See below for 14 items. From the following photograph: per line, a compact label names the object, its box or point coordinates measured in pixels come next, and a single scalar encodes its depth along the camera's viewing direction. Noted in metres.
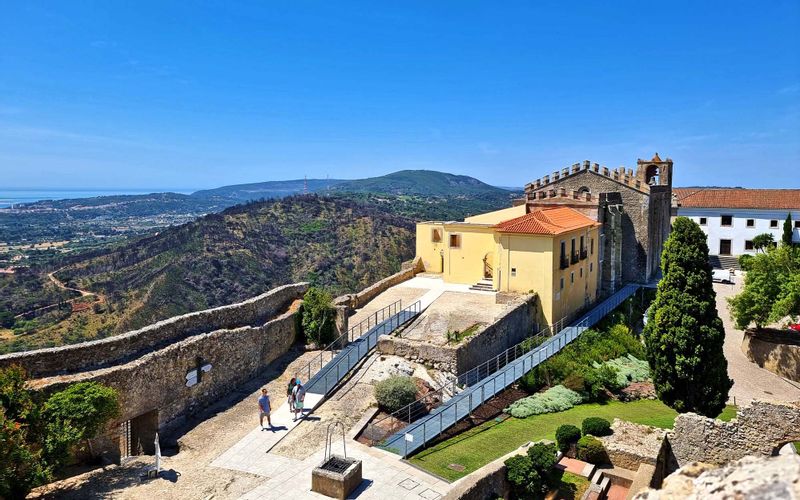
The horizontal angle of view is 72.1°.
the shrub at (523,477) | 12.93
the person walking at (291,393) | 16.38
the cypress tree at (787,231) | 47.35
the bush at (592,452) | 15.35
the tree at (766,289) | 26.36
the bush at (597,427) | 16.22
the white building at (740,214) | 51.41
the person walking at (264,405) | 15.24
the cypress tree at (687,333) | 17.97
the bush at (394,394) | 16.53
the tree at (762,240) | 50.12
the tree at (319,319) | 21.50
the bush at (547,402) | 18.73
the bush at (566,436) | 15.78
